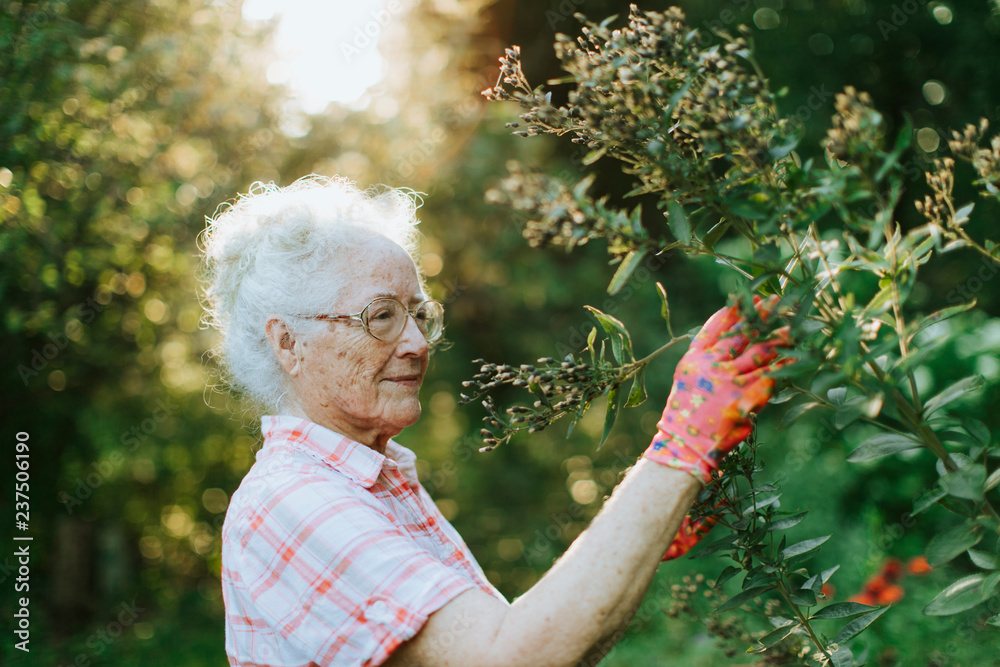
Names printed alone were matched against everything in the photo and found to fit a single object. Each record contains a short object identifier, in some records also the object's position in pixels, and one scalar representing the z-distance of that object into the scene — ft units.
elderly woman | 3.75
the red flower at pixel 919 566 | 11.44
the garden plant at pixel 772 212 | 3.18
